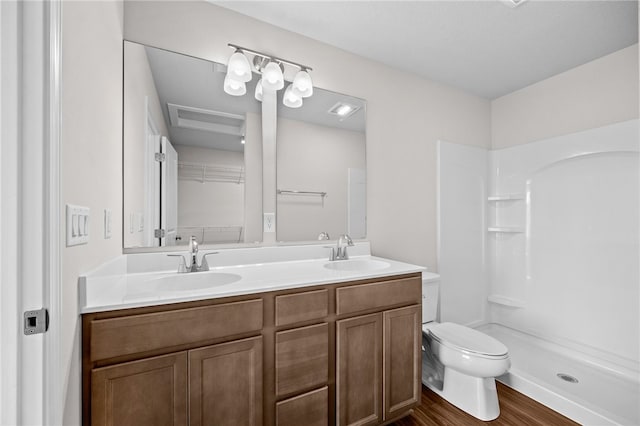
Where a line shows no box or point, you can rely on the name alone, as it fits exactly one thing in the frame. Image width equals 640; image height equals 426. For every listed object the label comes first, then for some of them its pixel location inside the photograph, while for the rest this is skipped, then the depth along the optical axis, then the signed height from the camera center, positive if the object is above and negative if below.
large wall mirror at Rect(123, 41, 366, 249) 1.56 +0.32
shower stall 2.06 -0.42
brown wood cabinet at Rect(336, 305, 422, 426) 1.41 -0.78
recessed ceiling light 1.61 +1.15
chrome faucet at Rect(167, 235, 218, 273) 1.48 -0.26
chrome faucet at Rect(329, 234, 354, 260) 1.95 -0.25
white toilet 1.67 -0.90
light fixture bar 1.75 +0.97
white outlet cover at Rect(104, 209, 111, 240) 1.16 -0.05
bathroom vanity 0.98 -0.56
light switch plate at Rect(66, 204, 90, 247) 0.78 -0.04
